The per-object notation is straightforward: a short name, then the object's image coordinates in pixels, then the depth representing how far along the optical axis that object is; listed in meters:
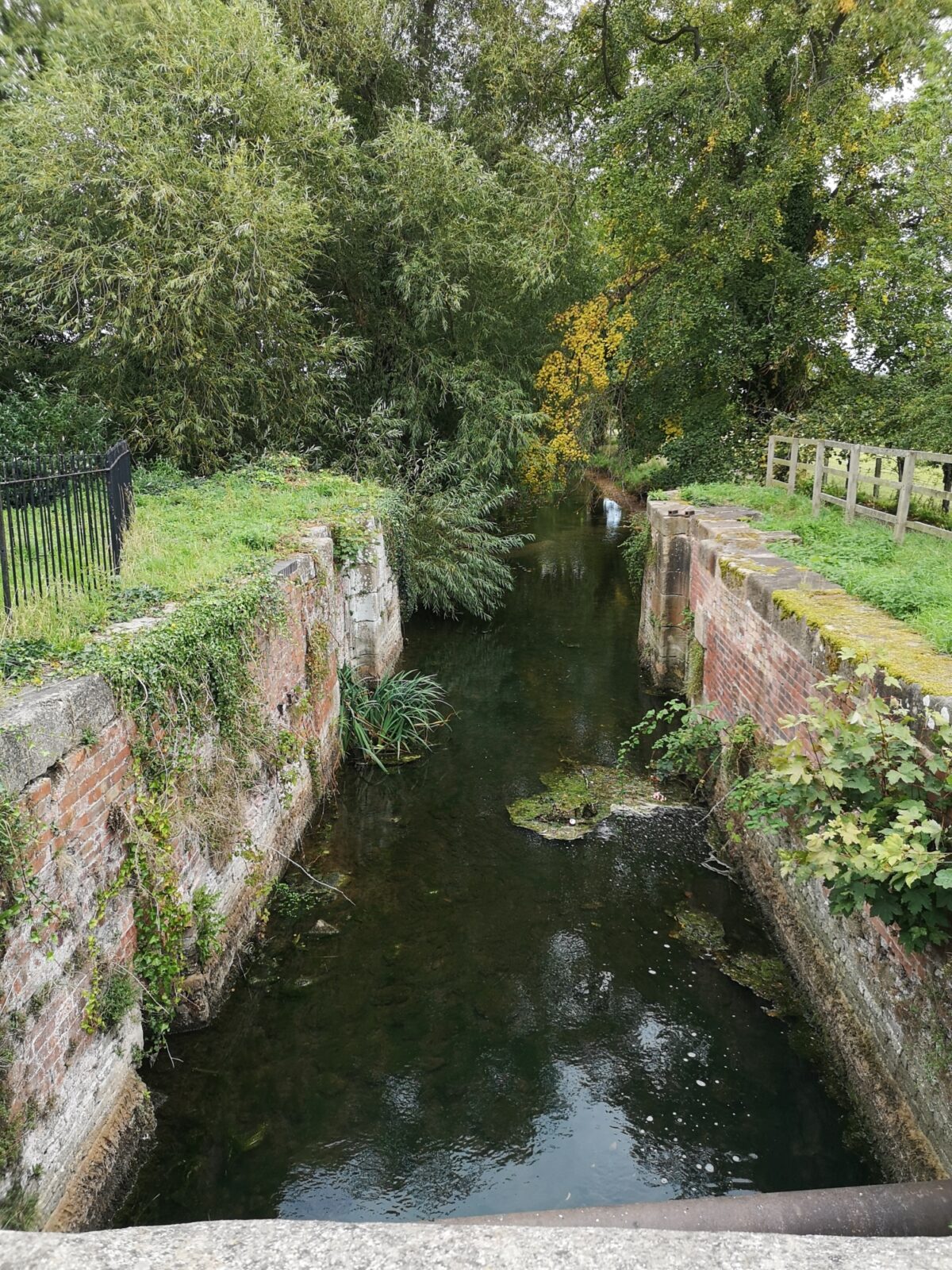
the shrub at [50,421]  11.81
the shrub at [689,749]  7.87
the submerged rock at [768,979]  5.67
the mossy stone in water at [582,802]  8.23
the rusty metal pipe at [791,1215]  3.20
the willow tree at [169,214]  11.47
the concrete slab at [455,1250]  2.11
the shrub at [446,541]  14.43
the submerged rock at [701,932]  6.34
